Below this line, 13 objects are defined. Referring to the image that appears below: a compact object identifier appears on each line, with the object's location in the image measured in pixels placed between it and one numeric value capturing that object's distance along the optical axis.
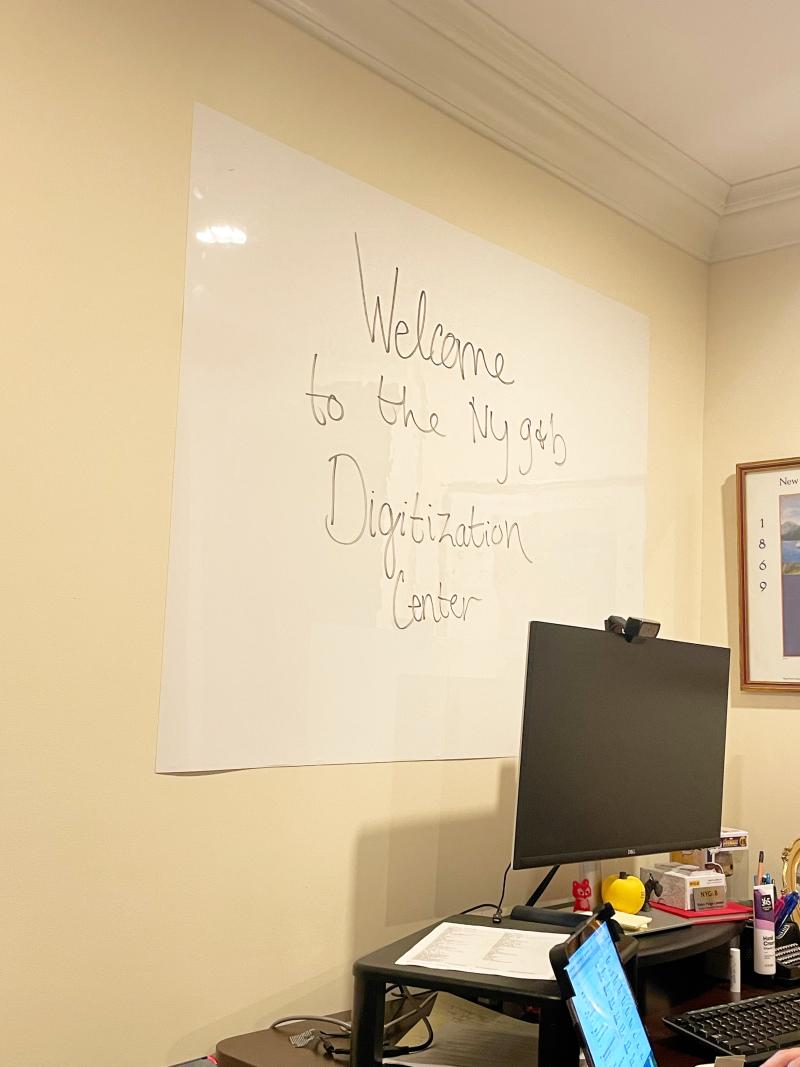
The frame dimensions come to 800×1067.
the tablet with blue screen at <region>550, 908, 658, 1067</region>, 1.06
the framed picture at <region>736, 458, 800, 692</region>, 2.39
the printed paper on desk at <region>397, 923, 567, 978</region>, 1.26
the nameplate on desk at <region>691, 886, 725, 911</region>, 1.92
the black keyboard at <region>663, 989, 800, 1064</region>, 1.48
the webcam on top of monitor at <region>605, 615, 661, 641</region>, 1.84
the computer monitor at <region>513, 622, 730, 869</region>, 1.65
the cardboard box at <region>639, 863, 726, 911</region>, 1.91
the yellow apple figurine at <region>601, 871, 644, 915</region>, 1.86
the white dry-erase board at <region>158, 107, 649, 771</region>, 1.51
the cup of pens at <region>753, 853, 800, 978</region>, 1.92
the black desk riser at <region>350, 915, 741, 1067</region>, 1.17
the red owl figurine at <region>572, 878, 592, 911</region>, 1.83
